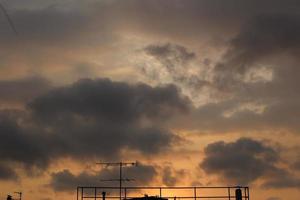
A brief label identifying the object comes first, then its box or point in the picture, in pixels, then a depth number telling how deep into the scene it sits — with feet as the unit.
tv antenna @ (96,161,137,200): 220.00
